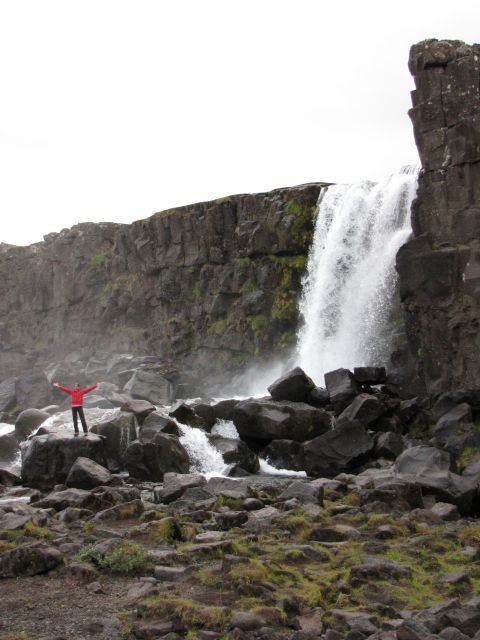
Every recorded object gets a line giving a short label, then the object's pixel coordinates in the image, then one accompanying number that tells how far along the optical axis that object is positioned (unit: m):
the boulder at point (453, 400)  27.30
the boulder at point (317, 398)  29.97
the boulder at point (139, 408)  29.34
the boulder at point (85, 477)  22.81
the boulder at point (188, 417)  29.69
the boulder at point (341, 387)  29.30
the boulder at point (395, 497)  17.78
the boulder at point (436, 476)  18.69
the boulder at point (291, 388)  29.59
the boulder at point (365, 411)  27.19
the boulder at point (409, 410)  28.34
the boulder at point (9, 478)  25.25
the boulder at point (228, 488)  19.02
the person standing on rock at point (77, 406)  28.28
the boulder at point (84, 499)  19.19
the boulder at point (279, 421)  27.05
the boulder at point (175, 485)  19.98
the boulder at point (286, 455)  25.69
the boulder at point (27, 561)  12.91
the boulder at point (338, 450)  24.45
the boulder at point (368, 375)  30.83
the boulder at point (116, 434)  27.00
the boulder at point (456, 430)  24.30
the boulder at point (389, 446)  24.73
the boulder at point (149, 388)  41.69
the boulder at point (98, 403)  34.41
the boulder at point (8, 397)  45.66
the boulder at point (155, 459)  25.22
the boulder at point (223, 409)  30.58
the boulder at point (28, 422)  32.91
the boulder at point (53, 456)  24.77
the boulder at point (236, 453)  25.95
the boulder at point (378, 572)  12.49
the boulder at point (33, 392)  45.75
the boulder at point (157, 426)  26.98
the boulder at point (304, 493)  18.58
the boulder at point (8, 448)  30.27
